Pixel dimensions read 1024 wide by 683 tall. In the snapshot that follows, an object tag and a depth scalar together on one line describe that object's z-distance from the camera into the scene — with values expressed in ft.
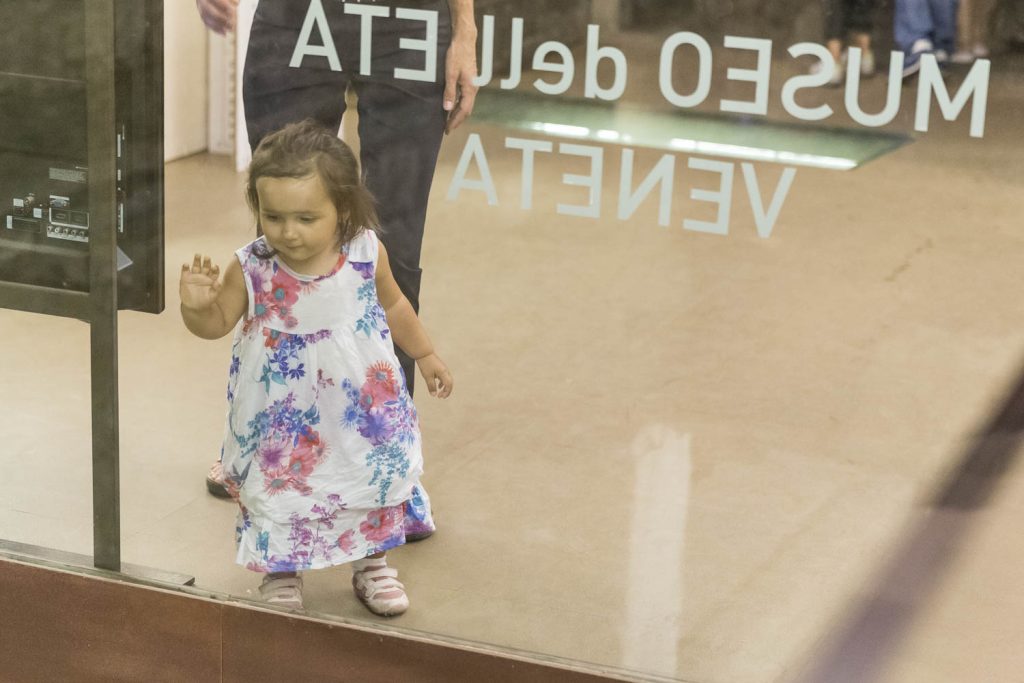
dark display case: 14.96
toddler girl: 14.17
